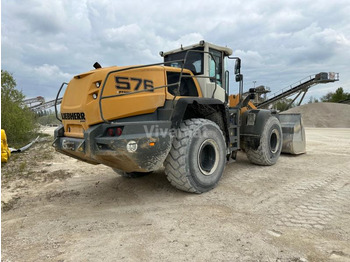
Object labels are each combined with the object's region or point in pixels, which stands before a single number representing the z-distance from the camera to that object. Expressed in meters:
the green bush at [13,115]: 13.88
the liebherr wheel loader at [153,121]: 3.54
